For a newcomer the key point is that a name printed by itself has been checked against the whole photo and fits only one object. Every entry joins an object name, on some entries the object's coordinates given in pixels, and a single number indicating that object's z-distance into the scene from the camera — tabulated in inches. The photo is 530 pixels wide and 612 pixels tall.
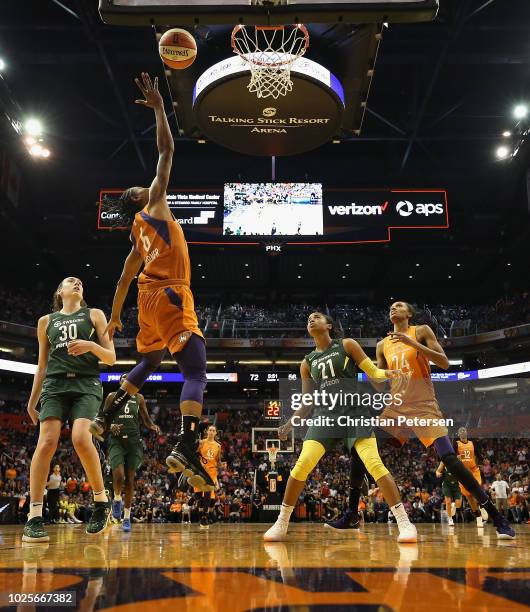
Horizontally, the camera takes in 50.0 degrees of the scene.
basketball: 210.7
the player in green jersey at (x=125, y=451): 309.9
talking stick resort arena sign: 381.4
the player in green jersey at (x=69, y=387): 172.1
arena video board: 768.9
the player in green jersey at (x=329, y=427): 187.2
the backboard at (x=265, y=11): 178.9
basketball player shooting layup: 142.6
